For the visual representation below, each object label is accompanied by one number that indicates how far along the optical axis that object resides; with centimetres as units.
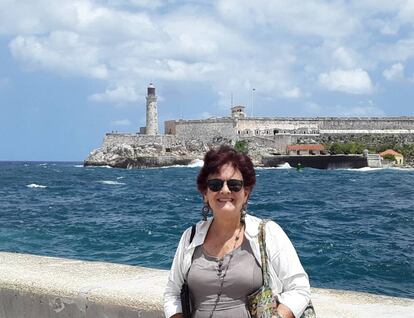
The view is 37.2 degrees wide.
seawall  282
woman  222
